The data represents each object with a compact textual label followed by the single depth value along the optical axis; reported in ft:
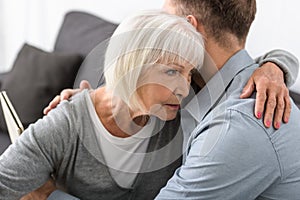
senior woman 4.67
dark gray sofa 8.02
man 4.37
